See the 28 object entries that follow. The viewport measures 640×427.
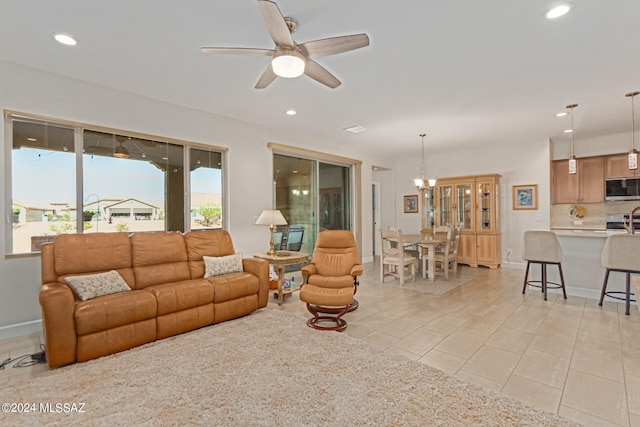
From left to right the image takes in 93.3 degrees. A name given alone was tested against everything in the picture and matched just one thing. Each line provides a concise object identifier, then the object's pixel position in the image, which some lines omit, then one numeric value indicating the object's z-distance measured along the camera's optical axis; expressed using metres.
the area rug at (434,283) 4.70
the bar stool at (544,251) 4.09
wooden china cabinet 6.42
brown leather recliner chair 3.22
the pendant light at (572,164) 4.17
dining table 5.06
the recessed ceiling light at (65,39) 2.56
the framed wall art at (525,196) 6.20
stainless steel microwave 5.27
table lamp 4.25
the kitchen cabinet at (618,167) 5.44
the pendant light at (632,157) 3.53
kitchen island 4.07
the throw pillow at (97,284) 2.66
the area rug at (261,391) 1.79
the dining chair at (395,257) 4.98
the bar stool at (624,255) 3.45
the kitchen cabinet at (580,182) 5.71
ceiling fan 1.89
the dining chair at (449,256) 5.29
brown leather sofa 2.41
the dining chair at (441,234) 5.54
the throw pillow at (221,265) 3.57
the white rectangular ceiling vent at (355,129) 5.20
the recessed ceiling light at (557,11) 2.15
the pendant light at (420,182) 5.80
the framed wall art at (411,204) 7.98
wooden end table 4.06
